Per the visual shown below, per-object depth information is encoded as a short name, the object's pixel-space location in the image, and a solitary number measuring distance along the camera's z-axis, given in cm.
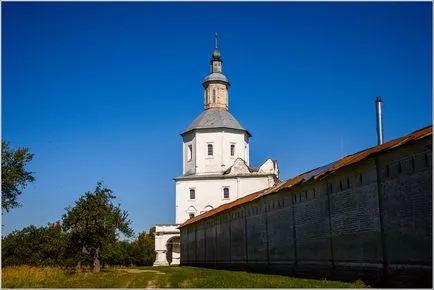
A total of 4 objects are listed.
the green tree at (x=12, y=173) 3027
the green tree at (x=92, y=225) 2881
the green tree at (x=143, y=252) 7000
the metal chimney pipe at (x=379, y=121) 2703
